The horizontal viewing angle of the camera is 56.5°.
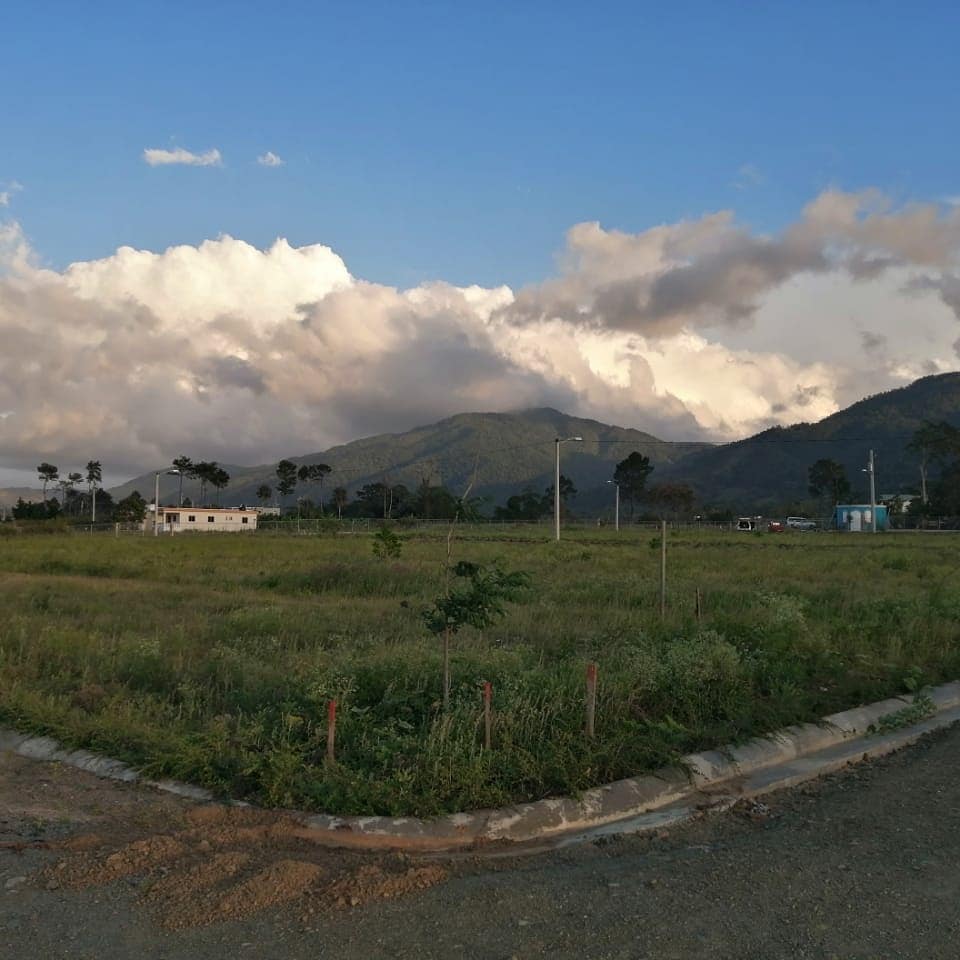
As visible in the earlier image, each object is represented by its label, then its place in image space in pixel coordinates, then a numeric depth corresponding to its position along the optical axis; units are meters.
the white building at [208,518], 111.06
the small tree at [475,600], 7.38
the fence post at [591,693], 6.99
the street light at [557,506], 54.58
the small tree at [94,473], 145.75
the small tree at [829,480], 125.31
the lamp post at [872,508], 73.25
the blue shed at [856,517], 89.12
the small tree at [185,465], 126.56
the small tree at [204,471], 128.62
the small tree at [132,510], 105.32
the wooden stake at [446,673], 7.19
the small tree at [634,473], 135.75
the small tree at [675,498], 118.19
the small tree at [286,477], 139.88
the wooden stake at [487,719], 6.62
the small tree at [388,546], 27.30
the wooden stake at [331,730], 6.38
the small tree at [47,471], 142.38
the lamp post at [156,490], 76.11
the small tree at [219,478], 131.38
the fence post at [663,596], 13.32
